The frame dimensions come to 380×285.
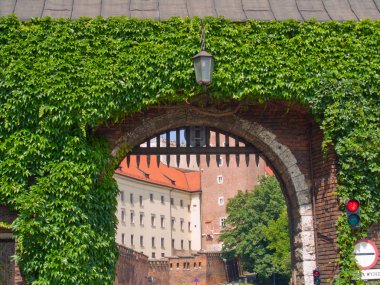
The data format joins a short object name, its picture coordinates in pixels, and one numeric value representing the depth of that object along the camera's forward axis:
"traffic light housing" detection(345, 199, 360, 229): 10.75
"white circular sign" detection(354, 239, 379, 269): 12.04
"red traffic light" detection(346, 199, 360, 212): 10.77
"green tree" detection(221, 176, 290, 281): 53.84
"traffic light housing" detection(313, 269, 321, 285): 11.82
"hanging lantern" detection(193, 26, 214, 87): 11.26
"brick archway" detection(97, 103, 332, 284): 12.66
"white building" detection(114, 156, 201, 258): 62.91
